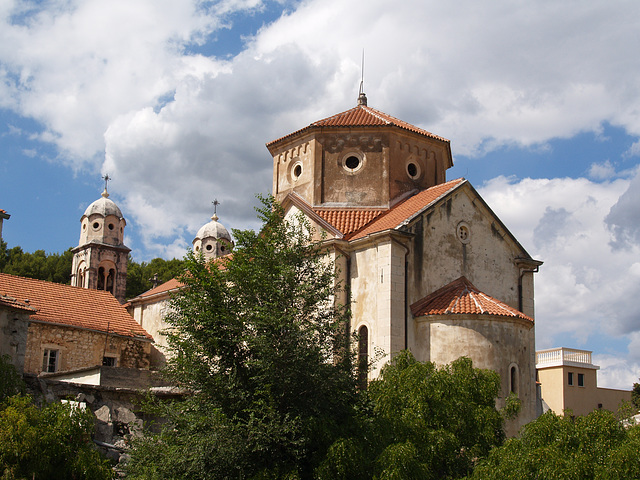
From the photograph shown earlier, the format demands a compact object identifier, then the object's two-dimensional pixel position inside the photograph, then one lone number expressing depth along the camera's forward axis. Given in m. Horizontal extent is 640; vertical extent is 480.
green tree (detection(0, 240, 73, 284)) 50.00
